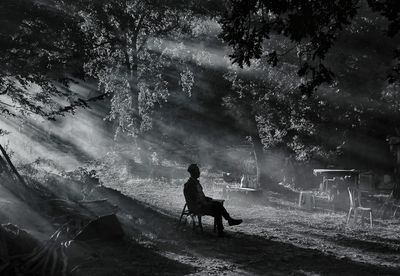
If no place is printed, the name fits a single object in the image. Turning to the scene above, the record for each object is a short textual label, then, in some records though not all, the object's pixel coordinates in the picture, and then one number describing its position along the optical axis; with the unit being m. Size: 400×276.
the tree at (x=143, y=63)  27.97
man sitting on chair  10.20
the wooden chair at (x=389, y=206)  14.26
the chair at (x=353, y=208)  12.59
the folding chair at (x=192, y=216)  10.25
